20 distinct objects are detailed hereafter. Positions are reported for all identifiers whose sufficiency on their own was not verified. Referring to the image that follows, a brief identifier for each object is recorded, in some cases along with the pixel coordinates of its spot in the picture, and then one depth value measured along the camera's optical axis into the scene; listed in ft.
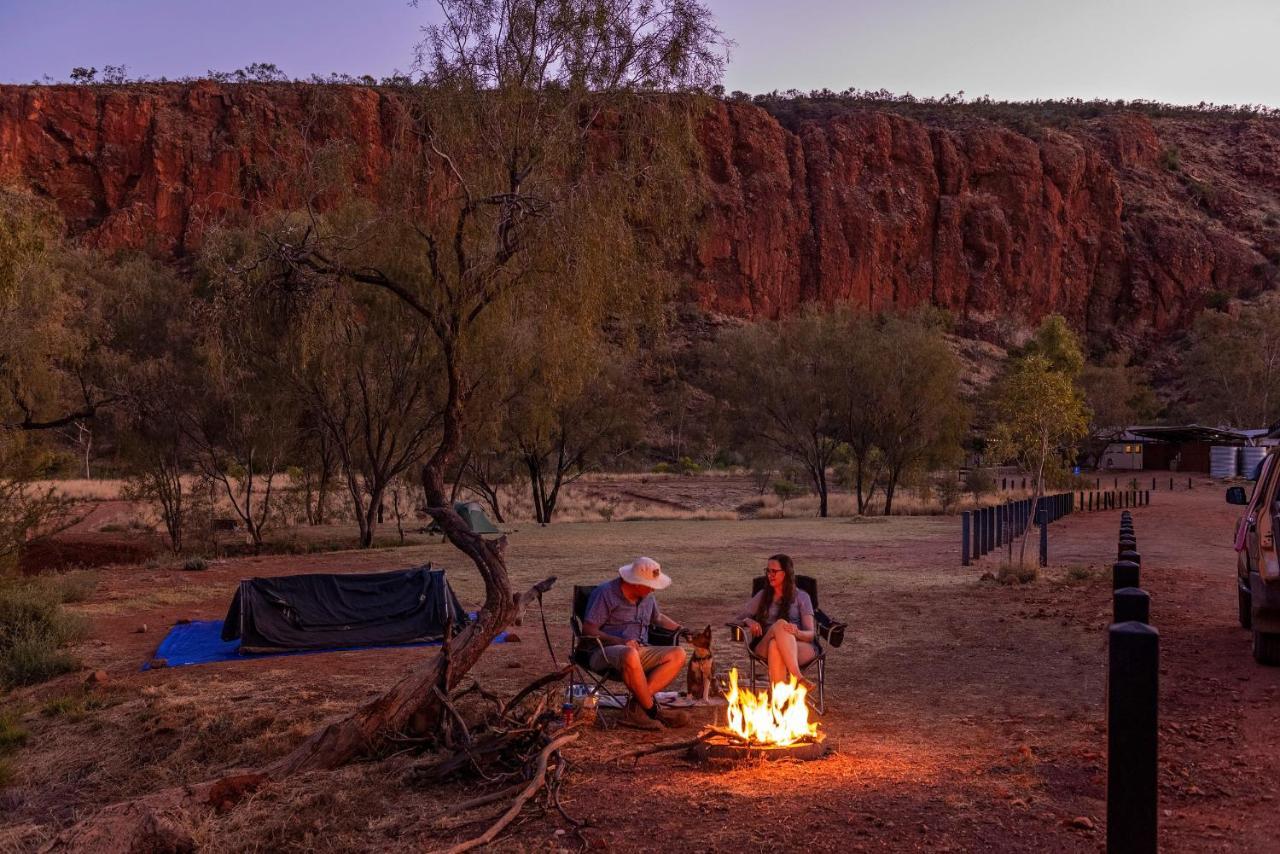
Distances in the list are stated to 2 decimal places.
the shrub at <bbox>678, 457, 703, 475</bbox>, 168.39
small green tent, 76.33
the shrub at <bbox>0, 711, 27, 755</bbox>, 24.16
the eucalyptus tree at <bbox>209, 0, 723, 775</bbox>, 30.01
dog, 23.35
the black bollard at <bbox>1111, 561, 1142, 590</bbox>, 18.67
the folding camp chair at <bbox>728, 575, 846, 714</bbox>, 22.70
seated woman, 22.03
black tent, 35.40
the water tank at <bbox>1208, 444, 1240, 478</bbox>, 158.92
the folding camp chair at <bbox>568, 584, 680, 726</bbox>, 22.71
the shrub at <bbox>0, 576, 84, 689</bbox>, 31.17
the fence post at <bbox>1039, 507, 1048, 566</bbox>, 53.42
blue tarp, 33.50
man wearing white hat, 21.86
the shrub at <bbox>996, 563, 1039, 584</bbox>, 46.24
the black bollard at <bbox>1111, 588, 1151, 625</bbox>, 12.20
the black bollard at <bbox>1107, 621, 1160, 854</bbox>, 10.02
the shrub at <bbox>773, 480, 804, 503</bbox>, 127.95
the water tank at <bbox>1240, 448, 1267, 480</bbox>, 154.51
